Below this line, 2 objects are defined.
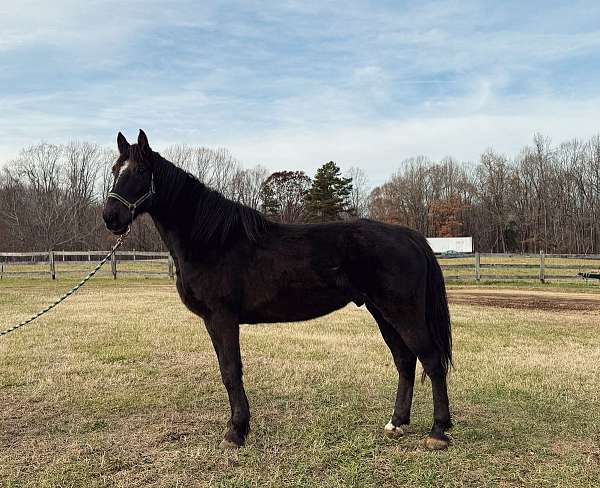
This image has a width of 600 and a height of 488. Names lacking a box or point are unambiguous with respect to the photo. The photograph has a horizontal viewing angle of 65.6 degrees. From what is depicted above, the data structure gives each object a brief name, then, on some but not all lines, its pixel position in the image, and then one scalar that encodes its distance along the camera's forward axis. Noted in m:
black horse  4.00
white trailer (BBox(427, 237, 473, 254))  49.53
